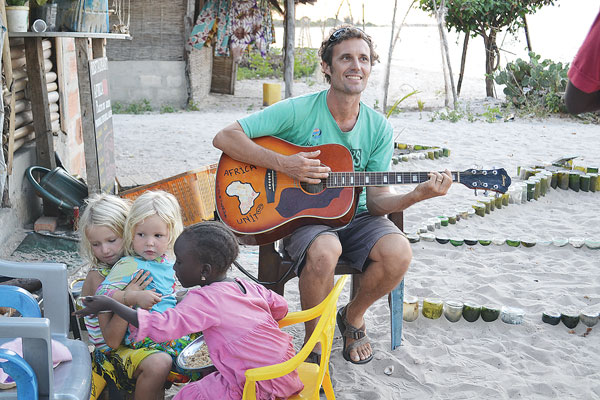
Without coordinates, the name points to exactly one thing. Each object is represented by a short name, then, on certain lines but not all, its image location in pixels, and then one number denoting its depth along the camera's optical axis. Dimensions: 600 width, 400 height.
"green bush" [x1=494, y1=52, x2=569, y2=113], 11.02
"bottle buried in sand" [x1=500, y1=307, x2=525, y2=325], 3.57
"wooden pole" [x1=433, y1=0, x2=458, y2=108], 11.09
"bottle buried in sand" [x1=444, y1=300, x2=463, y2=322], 3.60
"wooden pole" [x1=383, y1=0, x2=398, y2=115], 10.50
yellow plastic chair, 2.02
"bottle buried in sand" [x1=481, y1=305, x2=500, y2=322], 3.60
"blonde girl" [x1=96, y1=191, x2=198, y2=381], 2.34
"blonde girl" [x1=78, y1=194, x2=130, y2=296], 2.48
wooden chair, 3.10
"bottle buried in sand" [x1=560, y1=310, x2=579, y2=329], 3.51
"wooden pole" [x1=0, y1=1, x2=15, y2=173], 4.21
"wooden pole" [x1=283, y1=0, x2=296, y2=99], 11.77
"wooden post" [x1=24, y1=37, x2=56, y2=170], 4.79
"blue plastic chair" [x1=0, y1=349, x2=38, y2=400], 1.67
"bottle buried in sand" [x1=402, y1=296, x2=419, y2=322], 3.59
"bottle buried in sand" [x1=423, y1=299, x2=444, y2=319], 3.62
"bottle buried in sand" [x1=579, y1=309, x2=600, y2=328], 3.52
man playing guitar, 2.97
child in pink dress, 2.10
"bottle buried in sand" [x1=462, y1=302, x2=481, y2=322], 3.61
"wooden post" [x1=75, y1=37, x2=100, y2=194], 4.91
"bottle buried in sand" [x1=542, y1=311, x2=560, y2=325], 3.55
